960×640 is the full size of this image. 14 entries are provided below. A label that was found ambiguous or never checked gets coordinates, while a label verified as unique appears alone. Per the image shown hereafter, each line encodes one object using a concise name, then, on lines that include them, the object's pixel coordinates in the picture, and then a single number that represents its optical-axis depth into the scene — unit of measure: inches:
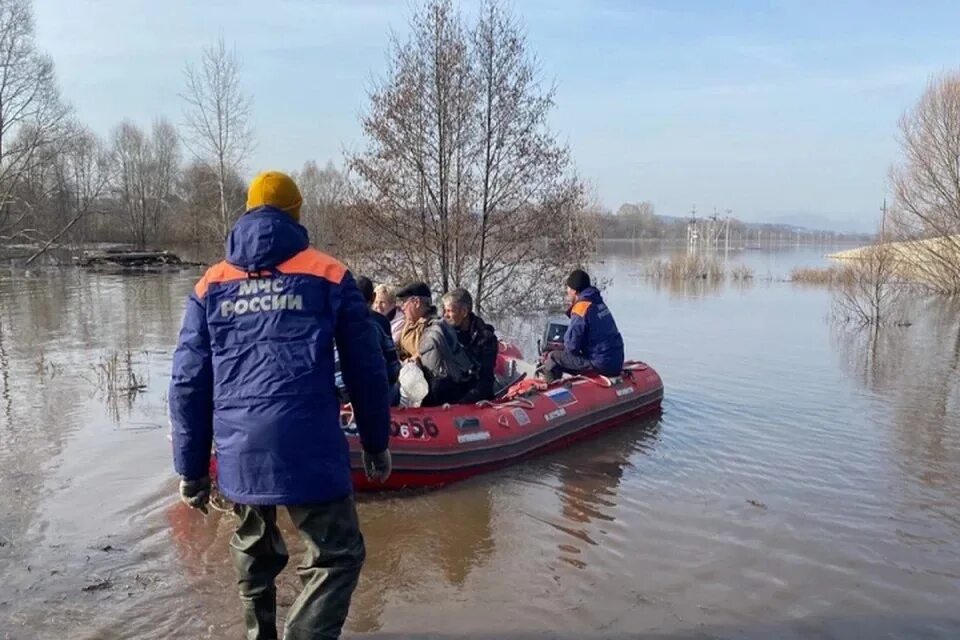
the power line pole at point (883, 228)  753.6
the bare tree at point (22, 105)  1113.4
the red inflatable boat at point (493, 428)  234.4
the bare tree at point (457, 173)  511.5
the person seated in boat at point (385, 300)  259.6
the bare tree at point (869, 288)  704.4
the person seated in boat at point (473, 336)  267.4
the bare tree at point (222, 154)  1187.3
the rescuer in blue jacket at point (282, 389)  109.3
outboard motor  362.6
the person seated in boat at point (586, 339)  312.3
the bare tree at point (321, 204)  534.0
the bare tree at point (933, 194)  951.0
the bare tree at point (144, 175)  2076.8
